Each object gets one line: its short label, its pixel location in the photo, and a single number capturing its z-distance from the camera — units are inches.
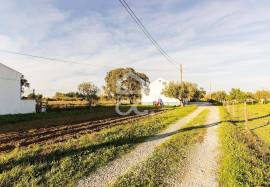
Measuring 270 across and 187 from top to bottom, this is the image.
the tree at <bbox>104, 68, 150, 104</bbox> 1631.8
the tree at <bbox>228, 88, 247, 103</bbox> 1208.2
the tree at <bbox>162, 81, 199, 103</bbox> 1130.3
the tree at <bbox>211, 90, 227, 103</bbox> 1926.8
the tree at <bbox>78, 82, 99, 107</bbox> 1194.1
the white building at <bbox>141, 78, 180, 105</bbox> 1320.6
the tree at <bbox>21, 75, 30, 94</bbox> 1072.7
